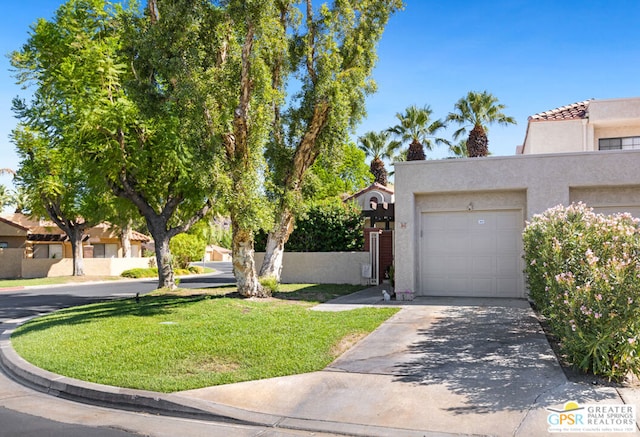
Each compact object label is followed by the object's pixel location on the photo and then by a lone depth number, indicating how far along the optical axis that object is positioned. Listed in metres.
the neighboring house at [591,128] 19.08
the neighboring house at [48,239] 41.81
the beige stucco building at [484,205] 13.59
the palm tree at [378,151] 44.69
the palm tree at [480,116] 31.84
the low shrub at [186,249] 39.47
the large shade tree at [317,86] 16.02
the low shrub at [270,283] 16.61
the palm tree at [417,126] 36.84
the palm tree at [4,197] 54.31
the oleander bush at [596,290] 6.57
